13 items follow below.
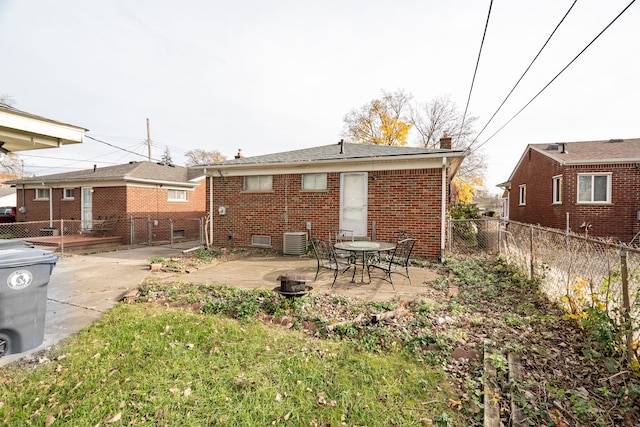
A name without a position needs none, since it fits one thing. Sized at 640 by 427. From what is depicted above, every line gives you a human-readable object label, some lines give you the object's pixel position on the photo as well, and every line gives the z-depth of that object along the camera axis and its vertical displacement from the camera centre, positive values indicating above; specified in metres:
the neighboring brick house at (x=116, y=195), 14.37 +0.81
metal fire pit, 4.45 -1.20
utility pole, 24.86 +6.09
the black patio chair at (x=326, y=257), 6.09 -1.27
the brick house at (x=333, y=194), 8.67 +0.52
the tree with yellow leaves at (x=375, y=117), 30.27 +10.16
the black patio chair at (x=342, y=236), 9.41 -0.89
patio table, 5.86 -0.81
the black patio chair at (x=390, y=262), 5.85 -1.19
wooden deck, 11.77 -1.45
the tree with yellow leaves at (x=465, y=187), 25.99 +2.14
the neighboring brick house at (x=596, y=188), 13.46 +1.09
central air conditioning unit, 9.55 -1.13
